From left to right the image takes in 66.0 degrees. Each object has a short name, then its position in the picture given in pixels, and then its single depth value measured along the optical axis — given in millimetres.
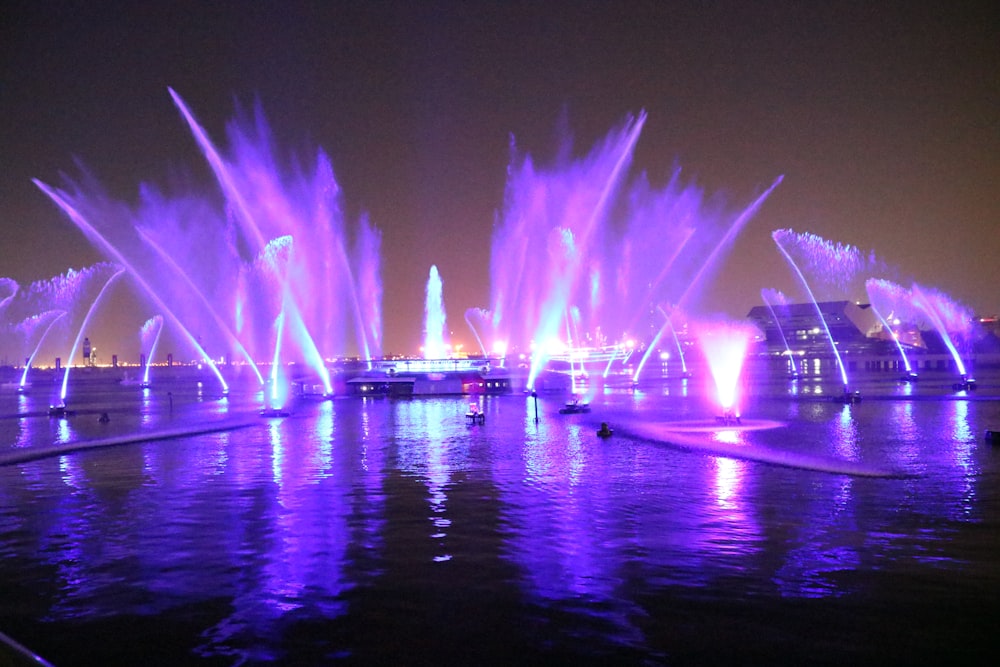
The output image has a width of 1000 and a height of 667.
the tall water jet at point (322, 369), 79988
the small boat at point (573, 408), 46531
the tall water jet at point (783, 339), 186988
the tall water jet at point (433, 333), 93688
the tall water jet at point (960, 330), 158500
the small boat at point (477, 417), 40281
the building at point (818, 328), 184375
